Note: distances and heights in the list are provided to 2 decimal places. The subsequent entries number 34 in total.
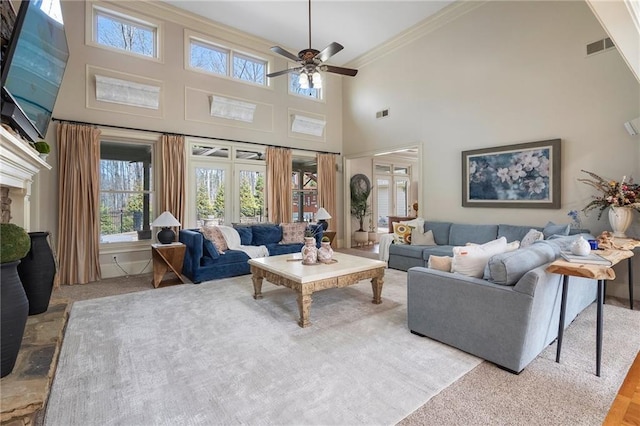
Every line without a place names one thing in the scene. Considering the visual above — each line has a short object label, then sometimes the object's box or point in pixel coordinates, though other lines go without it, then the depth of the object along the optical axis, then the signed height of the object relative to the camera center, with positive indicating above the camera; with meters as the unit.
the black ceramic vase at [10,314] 1.57 -0.56
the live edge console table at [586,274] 1.93 -0.44
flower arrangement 3.38 +0.13
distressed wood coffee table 2.92 -0.70
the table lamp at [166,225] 4.55 -0.24
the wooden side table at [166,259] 4.36 -0.74
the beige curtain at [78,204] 4.49 +0.08
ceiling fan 3.63 +1.80
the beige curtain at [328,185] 7.38 +0.56
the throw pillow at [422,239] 5.27 -0.56
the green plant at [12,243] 1.61 -0.18
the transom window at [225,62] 5.77 +2.94
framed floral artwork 4.31 +0.47
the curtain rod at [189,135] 4.59 +1.35
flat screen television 1.98 +1.10
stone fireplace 2.06 +0.29
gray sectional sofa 2.05 -0.75
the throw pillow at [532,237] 3.83 -0.39
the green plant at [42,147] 3.15 +0.66
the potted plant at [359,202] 8.05 +0.14
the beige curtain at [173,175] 5.26 +0.58
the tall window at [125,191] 5.04 +0.31
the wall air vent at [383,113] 6.65 +2.08
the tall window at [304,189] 7.30 +0.46
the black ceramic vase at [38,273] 2.58 -0.55
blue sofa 4.47 -0.74
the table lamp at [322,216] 6.46 -0.18
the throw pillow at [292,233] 5.77 -0.48
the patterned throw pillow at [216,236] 4.78 -0.44
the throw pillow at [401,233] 5.48 -0.47
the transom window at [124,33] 4.86 +2.94
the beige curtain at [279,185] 6.53 +0.51
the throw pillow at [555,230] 3.86 -0.31
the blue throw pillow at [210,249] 4.60 -0.62
